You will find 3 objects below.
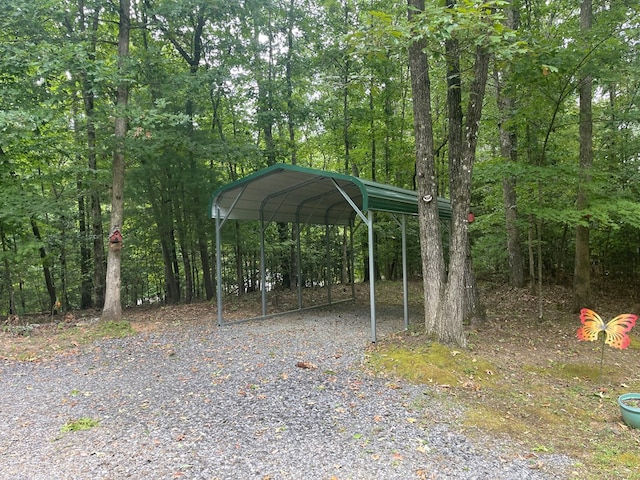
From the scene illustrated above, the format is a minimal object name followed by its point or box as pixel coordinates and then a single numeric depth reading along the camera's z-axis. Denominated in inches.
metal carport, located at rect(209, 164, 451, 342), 239.8
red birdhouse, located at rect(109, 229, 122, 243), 299.3
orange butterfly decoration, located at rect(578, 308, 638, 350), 153.3
